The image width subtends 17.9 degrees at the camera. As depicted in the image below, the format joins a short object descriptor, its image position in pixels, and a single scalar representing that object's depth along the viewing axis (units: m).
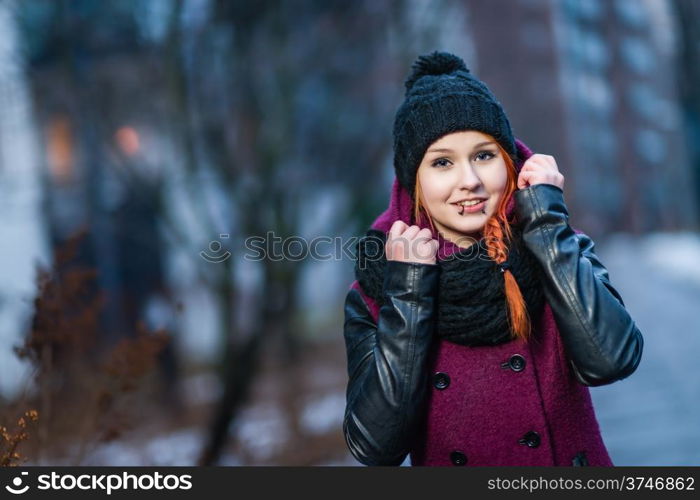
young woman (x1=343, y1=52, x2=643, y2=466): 3.53
